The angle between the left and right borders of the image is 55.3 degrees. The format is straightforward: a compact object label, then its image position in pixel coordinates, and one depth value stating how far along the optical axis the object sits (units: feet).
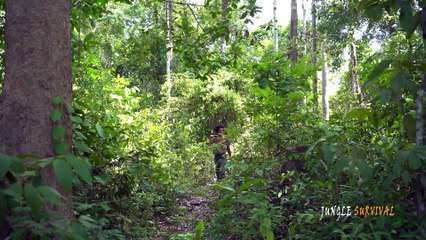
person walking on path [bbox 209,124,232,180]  25.99
